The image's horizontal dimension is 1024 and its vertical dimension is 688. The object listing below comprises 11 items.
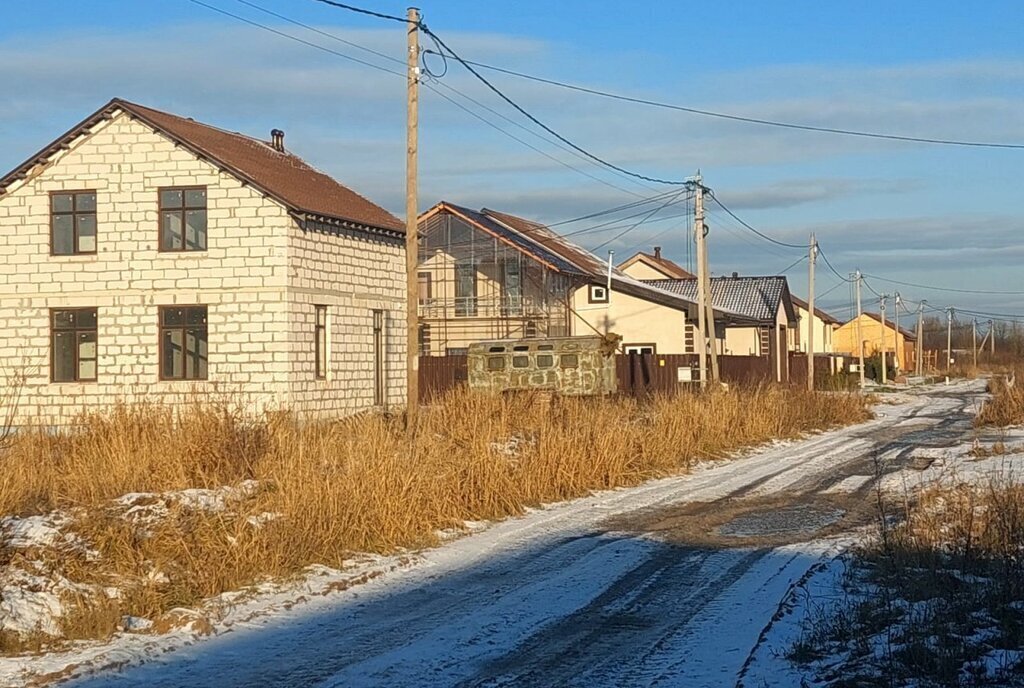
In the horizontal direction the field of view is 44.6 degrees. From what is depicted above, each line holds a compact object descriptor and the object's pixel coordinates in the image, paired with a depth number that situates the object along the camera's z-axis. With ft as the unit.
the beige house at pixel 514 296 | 163.12
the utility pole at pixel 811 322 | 167.63
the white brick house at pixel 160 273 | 94.48
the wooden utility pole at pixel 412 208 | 69.21
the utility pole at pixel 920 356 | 337.31
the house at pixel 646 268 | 279.69
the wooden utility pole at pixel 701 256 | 120.57
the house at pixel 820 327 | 311.43
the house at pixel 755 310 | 199.45
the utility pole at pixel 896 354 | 286.66
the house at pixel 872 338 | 420.23
